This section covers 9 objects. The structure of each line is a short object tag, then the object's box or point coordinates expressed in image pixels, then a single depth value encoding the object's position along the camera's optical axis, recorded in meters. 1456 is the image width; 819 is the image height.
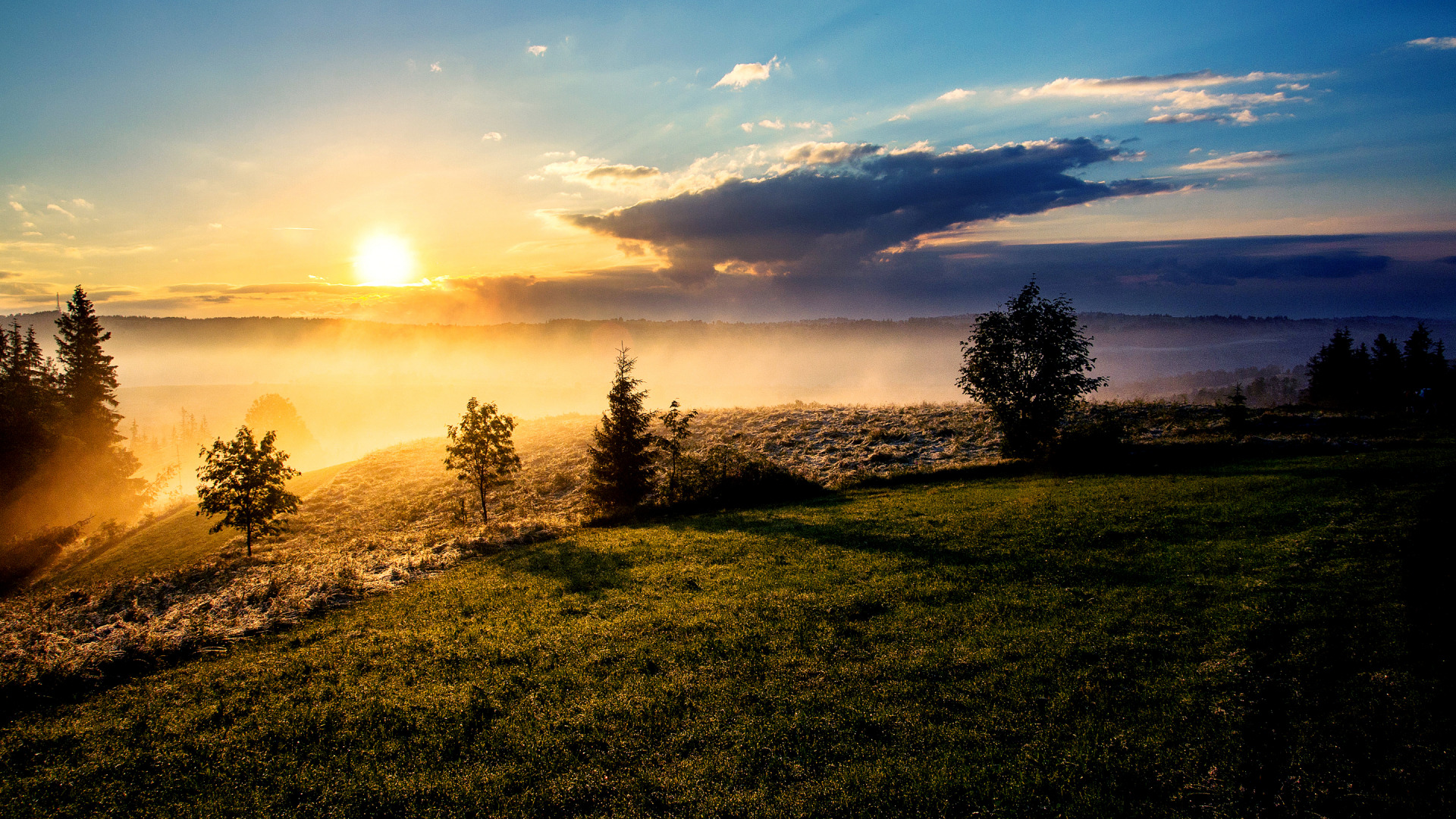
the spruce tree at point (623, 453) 30.02
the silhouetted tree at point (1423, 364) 63.31
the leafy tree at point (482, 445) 31.78
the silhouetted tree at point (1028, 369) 33.12
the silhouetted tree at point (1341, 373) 65.44
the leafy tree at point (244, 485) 30.39
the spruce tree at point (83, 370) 58.34
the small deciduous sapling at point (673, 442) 30.55
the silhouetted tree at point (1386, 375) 61.44
